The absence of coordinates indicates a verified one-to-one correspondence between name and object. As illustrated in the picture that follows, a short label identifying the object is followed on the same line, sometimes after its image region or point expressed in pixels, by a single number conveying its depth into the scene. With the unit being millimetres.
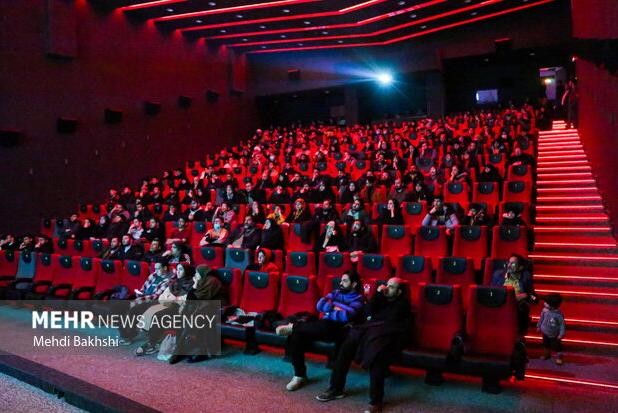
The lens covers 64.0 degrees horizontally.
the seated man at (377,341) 3006
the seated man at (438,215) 5328
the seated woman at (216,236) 6250
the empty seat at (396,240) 5133
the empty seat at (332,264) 4422
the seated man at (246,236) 5934
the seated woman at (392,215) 5684
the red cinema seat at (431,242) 4918
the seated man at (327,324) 3348
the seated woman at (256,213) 6547
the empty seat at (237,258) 5172
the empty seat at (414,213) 5797
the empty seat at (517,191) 5770
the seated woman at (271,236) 5812
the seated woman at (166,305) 4105
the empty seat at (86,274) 5484
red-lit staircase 3523
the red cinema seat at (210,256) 5324
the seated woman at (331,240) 5418
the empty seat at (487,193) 5957
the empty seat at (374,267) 4223
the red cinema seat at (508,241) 4527
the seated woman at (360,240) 5164
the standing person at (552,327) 3395
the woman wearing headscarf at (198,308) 3879
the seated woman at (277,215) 6410
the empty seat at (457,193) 6100
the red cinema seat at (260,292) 4188
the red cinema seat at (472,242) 4738
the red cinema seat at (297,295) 4000
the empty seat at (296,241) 5789
